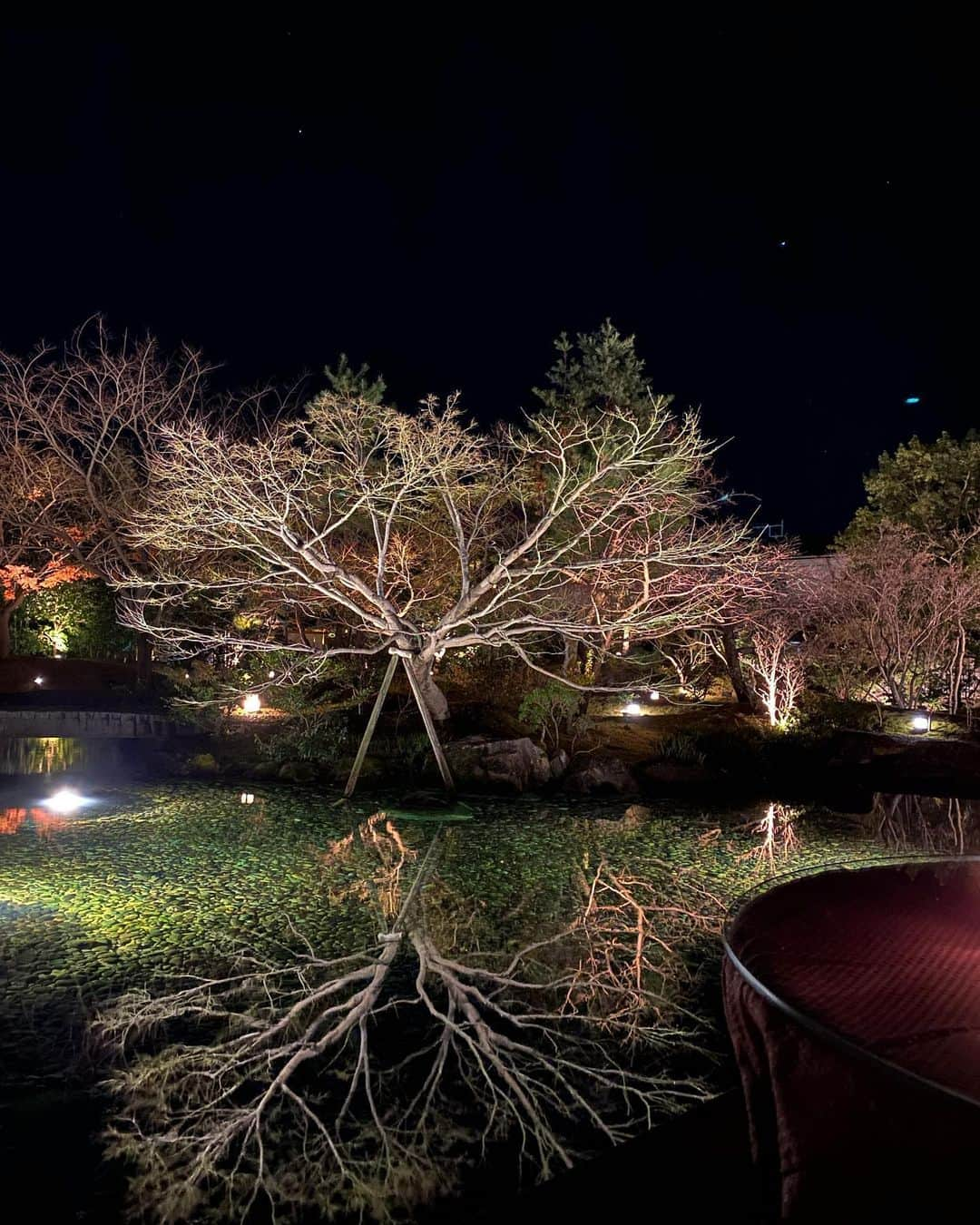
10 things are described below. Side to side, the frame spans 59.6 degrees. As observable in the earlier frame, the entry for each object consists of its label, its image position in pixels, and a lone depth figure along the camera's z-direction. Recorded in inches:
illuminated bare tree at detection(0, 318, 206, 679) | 645.9
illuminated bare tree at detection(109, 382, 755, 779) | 414.6
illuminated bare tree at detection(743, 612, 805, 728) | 613.3
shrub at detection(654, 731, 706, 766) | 521.3
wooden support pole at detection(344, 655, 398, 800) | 445.4
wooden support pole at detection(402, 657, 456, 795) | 438.6
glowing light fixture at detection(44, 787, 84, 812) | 410.9
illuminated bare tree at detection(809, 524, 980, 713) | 598.1
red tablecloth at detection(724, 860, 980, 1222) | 80.0
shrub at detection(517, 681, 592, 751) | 529.0
